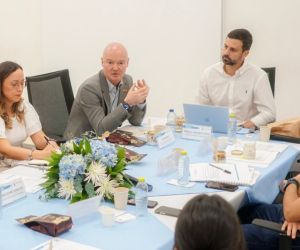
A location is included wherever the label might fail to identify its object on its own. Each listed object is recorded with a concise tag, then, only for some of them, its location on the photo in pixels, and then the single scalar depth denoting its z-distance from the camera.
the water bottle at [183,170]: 2.30
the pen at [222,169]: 2.41
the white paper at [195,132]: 3.05
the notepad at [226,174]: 2.30
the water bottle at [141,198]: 1.91
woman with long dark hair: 2.82
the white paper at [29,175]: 2.18
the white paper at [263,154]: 2.65
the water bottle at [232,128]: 3.10
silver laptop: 3.16
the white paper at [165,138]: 2.92
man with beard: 3.74
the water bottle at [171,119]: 3.53
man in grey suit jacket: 3.28
